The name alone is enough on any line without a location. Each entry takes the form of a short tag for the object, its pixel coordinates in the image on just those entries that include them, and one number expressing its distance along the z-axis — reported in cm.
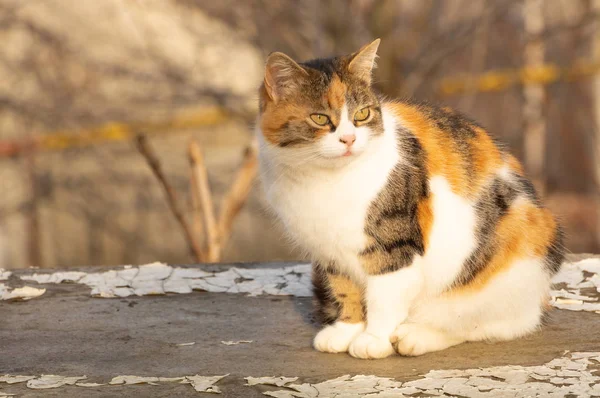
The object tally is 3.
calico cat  443
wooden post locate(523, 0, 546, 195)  1270
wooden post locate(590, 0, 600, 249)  1309
